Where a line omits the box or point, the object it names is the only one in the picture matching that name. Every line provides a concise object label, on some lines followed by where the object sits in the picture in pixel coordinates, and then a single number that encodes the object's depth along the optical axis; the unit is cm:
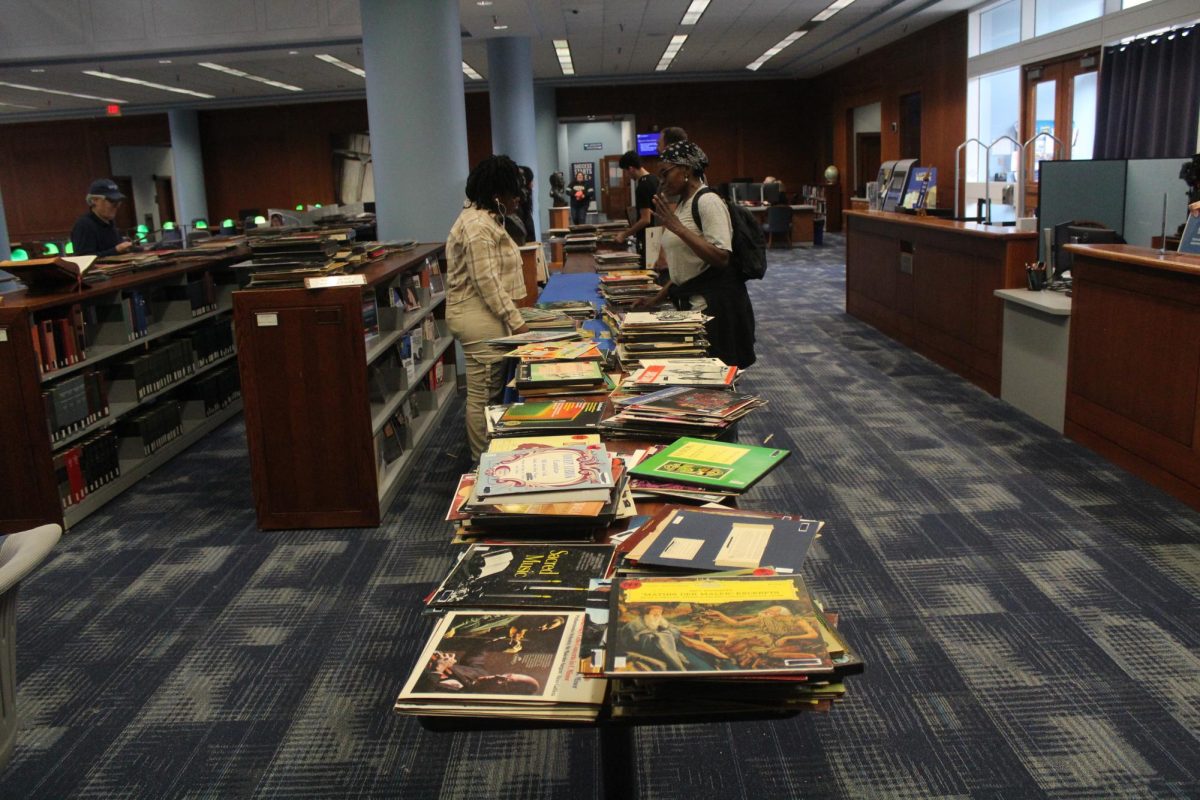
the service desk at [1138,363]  421
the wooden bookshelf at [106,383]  429
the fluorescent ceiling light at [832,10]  1250
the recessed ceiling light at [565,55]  1515
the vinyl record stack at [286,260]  421
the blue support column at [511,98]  1330
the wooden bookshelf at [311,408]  419
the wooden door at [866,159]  1870
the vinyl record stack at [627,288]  455
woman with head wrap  409
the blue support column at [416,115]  658
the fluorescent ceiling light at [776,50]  1533
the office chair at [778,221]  1780
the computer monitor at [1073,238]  558
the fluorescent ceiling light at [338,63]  1439
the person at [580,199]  1273
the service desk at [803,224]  1856
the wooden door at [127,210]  2305
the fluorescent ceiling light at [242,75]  1467
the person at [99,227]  704
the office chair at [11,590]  164
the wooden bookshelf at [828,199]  2012
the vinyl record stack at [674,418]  246
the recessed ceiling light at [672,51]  1534
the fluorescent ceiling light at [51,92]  1539
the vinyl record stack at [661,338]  336
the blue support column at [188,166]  2148
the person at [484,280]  444
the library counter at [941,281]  637
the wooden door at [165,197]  2403
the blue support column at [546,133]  1930
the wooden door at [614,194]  2016
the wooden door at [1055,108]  1076
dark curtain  863
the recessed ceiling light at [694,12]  1209
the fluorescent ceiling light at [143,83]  1455
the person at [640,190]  698
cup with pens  591
